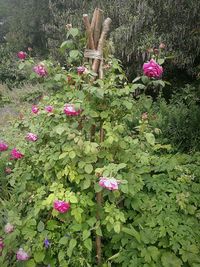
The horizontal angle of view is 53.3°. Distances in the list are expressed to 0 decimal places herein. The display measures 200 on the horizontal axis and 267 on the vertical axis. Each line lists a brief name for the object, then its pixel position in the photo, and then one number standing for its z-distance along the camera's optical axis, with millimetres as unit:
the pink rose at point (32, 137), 1574
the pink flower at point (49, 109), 1484
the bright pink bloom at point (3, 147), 1859
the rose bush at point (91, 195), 1369
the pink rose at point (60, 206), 1308
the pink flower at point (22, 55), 1491
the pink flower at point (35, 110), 1662
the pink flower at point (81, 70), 1342
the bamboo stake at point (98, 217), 1467
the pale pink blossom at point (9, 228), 1466
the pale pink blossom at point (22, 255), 1415
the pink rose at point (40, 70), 1453
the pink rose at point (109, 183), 1206
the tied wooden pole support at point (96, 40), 1388
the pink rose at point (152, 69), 1334
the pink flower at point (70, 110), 1311
